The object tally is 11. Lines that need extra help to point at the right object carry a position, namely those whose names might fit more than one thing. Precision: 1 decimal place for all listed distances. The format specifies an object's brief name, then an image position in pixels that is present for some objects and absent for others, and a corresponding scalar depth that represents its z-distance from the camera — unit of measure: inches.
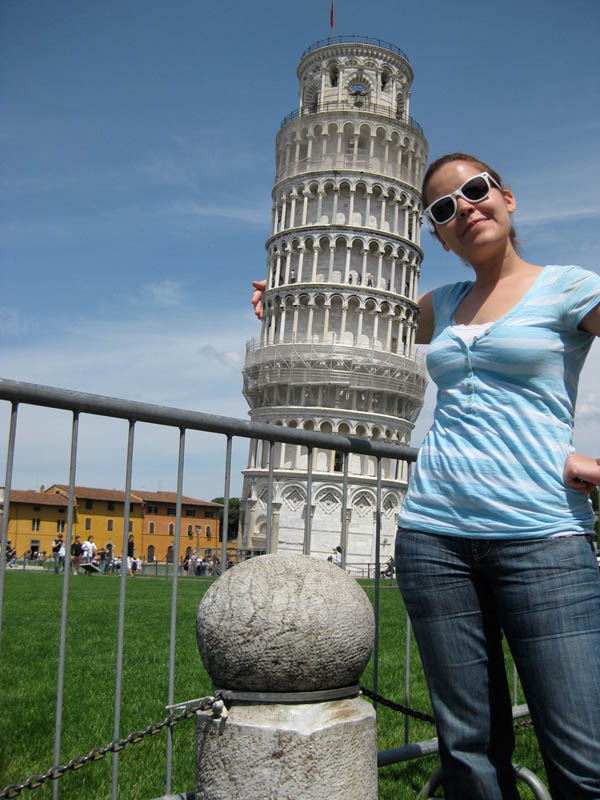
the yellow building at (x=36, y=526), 2284.7
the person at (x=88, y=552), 1155.2
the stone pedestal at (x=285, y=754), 83.2
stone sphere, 87.3
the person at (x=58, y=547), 1135.3
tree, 3115.7
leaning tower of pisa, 1931.6
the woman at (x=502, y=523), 74.9
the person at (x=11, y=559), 1475.6
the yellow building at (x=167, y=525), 2561.5
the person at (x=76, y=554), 1181.9
